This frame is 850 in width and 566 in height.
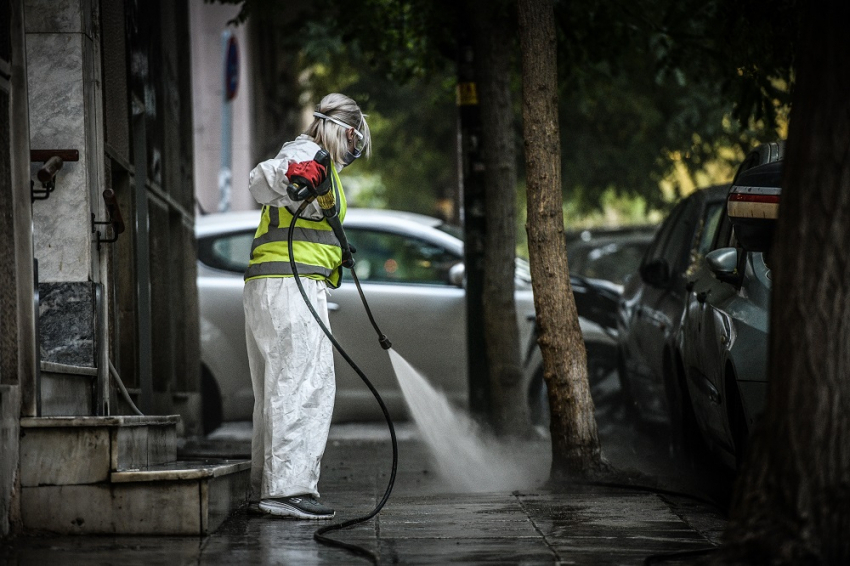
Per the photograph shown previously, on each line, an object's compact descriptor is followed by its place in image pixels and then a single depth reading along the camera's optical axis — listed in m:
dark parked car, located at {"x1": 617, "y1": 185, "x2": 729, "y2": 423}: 15.92
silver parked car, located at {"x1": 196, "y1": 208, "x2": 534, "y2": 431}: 19.37
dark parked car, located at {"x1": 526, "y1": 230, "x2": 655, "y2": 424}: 19.64
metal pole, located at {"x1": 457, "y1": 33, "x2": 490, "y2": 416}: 17.91
